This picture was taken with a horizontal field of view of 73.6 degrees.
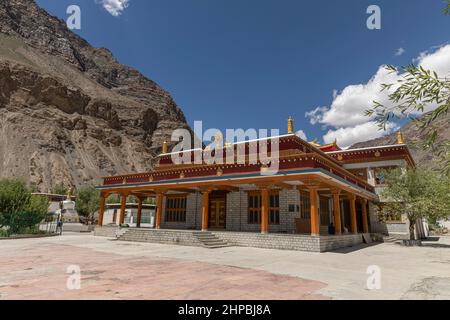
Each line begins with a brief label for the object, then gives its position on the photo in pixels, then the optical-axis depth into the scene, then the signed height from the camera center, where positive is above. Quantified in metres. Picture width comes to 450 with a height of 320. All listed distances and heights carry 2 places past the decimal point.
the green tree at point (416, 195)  19.75 +2.17
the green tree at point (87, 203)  46.19 +2.59
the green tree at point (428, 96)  5.56 +2.43
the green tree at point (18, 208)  23.91 +0.83
